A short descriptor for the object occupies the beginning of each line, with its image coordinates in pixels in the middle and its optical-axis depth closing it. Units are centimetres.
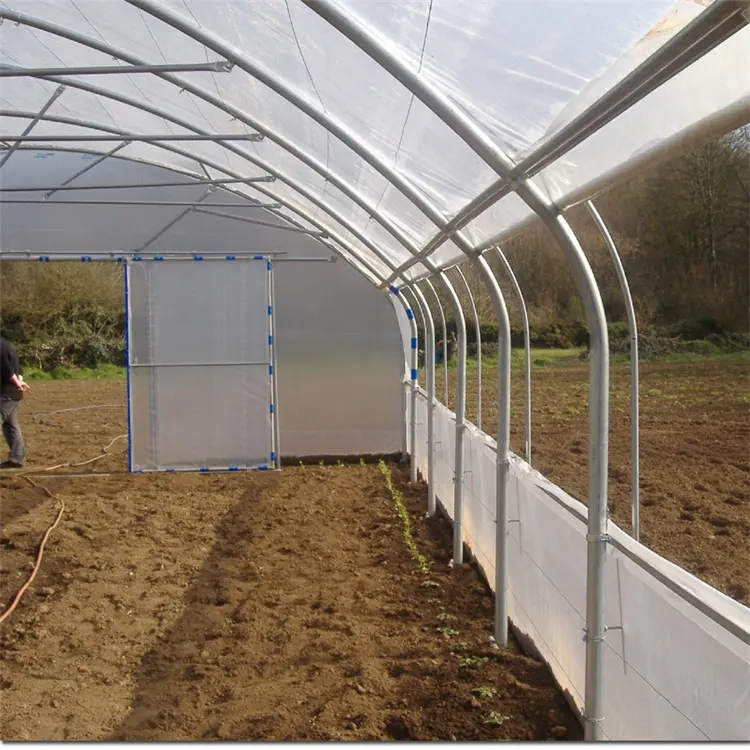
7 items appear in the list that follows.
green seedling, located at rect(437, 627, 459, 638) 415
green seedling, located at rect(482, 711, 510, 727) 317
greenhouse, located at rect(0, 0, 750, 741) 213
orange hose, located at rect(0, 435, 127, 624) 461
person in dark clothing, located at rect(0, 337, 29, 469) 823
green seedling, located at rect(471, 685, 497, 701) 341
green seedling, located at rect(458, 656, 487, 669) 373
